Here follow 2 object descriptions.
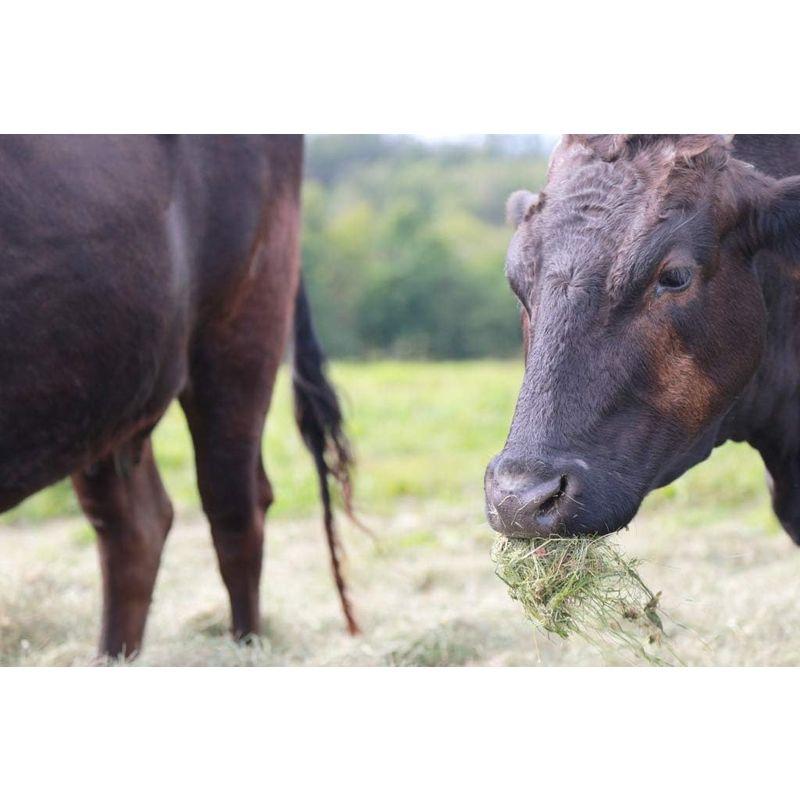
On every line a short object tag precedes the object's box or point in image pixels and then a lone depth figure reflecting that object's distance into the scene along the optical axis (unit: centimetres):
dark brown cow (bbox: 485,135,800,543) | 217
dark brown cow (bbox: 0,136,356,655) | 264
